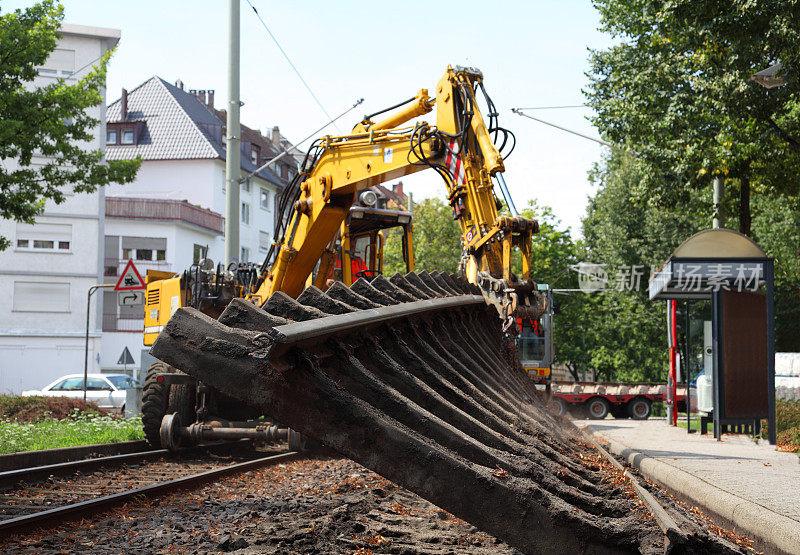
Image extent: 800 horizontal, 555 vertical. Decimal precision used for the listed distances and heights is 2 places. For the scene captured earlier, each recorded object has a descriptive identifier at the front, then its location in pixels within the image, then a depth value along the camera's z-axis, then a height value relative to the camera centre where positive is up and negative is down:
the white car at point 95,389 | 26.72 -2.97
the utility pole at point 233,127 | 17.05 +3.40
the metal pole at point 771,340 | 13.91 -0.62
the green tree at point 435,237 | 50.78 +3.72
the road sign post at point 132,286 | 15.65 +0.19
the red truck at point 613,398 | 32.19 -3.63
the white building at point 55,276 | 42.88 +1.03
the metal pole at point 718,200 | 23.09 +2.73
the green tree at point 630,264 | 42.62 +1.90
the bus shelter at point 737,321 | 14.48 -0.33
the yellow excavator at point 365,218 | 9.54 +1.04
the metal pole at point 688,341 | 17.82 -0.83
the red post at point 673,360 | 19.73 -1.39
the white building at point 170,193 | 50.59 +7.12
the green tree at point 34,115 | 17.41 +3.77
